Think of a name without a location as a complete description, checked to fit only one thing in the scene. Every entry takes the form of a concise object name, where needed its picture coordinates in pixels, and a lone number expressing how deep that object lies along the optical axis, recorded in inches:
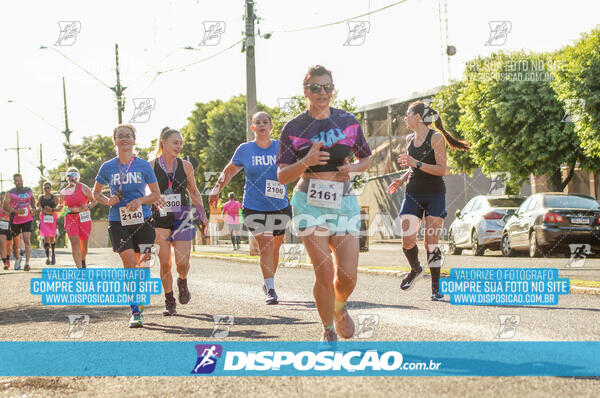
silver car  789.2
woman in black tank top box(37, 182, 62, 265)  745.0
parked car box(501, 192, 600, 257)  658.8
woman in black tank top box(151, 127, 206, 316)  340.8
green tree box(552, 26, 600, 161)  870.4
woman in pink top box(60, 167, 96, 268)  565.6
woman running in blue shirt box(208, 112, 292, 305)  359.9
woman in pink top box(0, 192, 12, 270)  728.3
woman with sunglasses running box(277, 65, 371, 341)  209.5
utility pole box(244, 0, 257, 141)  805.9
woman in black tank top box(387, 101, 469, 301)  343.3
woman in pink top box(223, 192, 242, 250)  1043.3
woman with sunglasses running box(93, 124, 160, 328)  315.6
